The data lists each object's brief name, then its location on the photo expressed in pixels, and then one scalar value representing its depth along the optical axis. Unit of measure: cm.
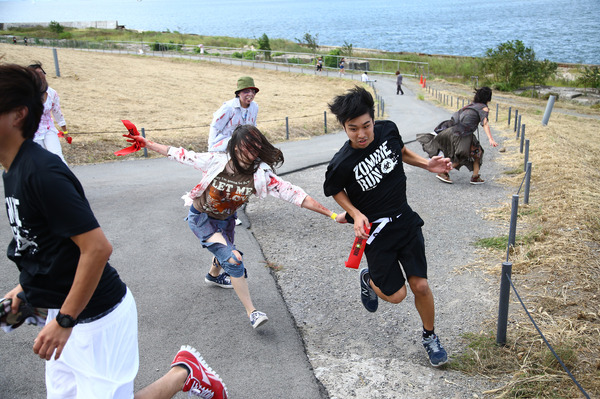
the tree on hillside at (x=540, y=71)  4300
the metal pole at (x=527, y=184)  745
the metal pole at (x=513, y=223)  560
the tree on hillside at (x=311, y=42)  5831
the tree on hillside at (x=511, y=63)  4350
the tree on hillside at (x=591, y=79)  4172
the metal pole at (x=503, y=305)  387
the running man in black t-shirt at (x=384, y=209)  390
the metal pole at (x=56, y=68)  3122
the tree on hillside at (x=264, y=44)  5696
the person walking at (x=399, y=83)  3631
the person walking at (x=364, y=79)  4128
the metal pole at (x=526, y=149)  989
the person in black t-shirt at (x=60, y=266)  219
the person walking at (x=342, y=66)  4716
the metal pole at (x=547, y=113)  2011
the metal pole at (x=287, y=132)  1727
